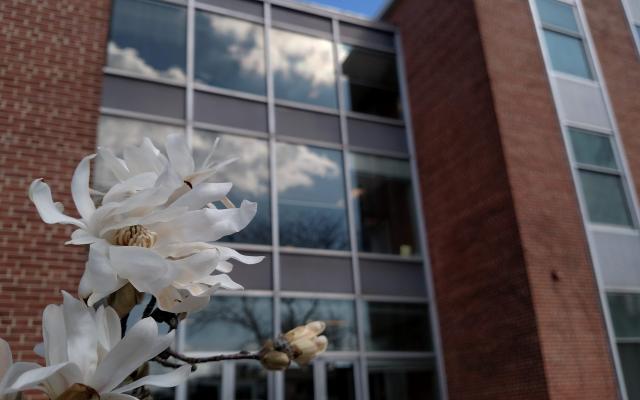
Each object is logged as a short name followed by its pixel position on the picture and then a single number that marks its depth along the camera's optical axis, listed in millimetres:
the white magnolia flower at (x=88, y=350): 692
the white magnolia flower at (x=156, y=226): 721
